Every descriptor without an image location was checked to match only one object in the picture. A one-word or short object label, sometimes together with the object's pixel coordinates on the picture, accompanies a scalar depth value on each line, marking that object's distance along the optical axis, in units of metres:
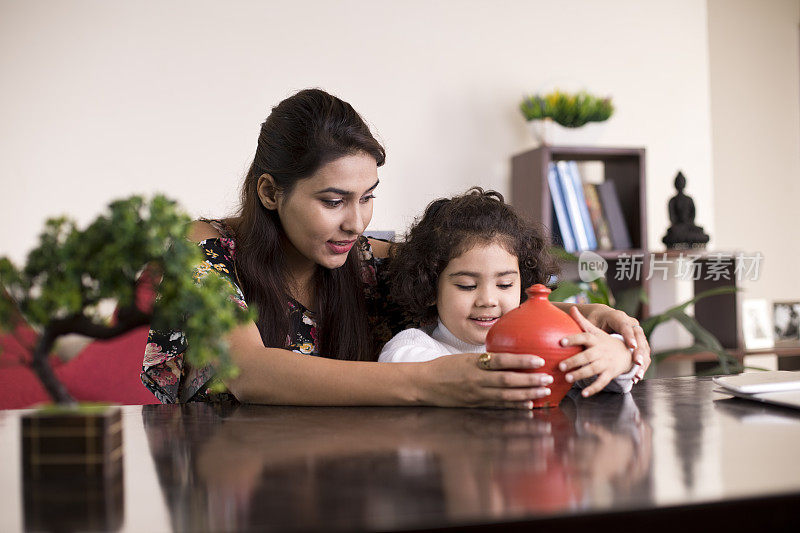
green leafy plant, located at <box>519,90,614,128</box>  3.16
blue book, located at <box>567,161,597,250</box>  3.17
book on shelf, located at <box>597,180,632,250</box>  3.24
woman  1.54
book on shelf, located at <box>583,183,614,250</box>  3.21
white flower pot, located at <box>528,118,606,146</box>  3.15
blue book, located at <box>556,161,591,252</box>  3.14
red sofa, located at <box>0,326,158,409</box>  2.29
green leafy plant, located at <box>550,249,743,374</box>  2.69
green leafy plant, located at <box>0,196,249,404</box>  0.63
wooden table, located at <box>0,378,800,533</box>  0.57
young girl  1.50
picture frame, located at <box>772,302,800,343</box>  3.75
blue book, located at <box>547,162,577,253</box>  3.12
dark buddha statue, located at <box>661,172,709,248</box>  3.29
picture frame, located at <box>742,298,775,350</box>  3.56
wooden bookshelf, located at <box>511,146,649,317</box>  3.11
